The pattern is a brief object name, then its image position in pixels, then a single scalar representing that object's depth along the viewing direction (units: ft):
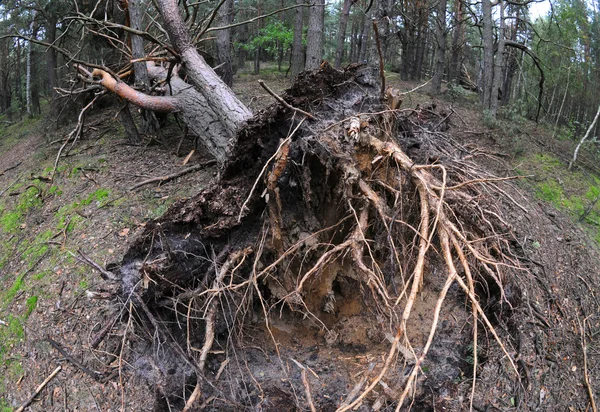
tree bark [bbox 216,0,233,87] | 25.12
